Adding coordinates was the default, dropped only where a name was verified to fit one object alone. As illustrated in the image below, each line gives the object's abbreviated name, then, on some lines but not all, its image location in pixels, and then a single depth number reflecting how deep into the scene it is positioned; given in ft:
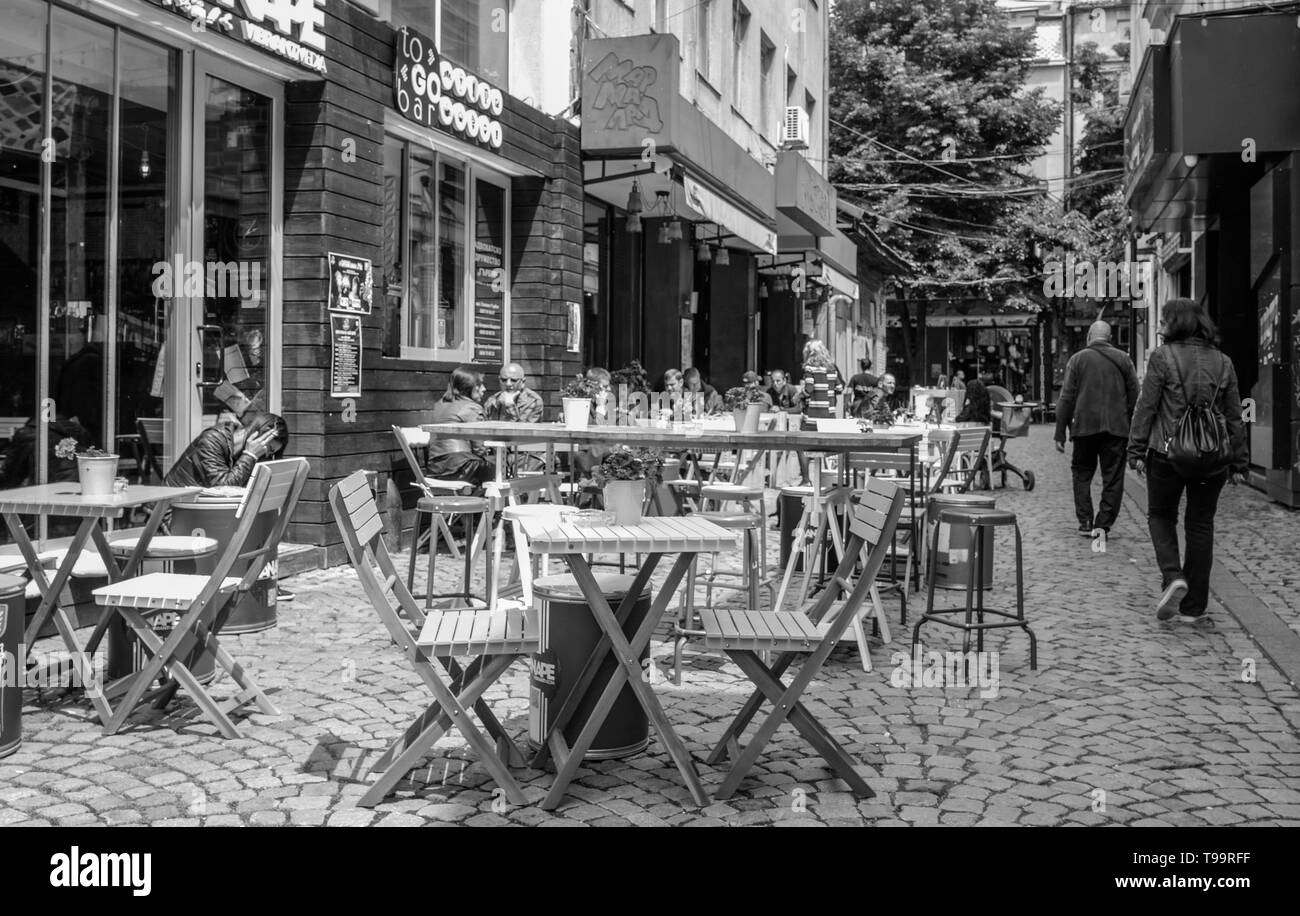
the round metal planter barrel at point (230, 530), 22.03
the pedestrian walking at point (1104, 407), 35.60
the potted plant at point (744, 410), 22.58
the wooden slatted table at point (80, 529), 16.66
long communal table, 20.62
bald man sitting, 33.22
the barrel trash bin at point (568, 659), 14.65
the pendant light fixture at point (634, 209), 42.91
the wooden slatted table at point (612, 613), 13.35
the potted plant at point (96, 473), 17.28
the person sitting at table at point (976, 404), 51.37
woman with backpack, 23.43
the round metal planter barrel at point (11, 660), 14.76
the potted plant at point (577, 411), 24.00
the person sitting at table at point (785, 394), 52.23
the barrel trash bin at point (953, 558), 28.07
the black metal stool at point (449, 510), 24.39
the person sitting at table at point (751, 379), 52.14
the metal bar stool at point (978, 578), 20.51
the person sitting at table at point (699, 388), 48.47
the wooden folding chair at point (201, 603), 15.80
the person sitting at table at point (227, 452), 23.97
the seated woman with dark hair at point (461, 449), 31.86
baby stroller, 52.54
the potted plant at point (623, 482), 14.93
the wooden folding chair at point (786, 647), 13.67
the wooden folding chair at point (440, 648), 13.29
